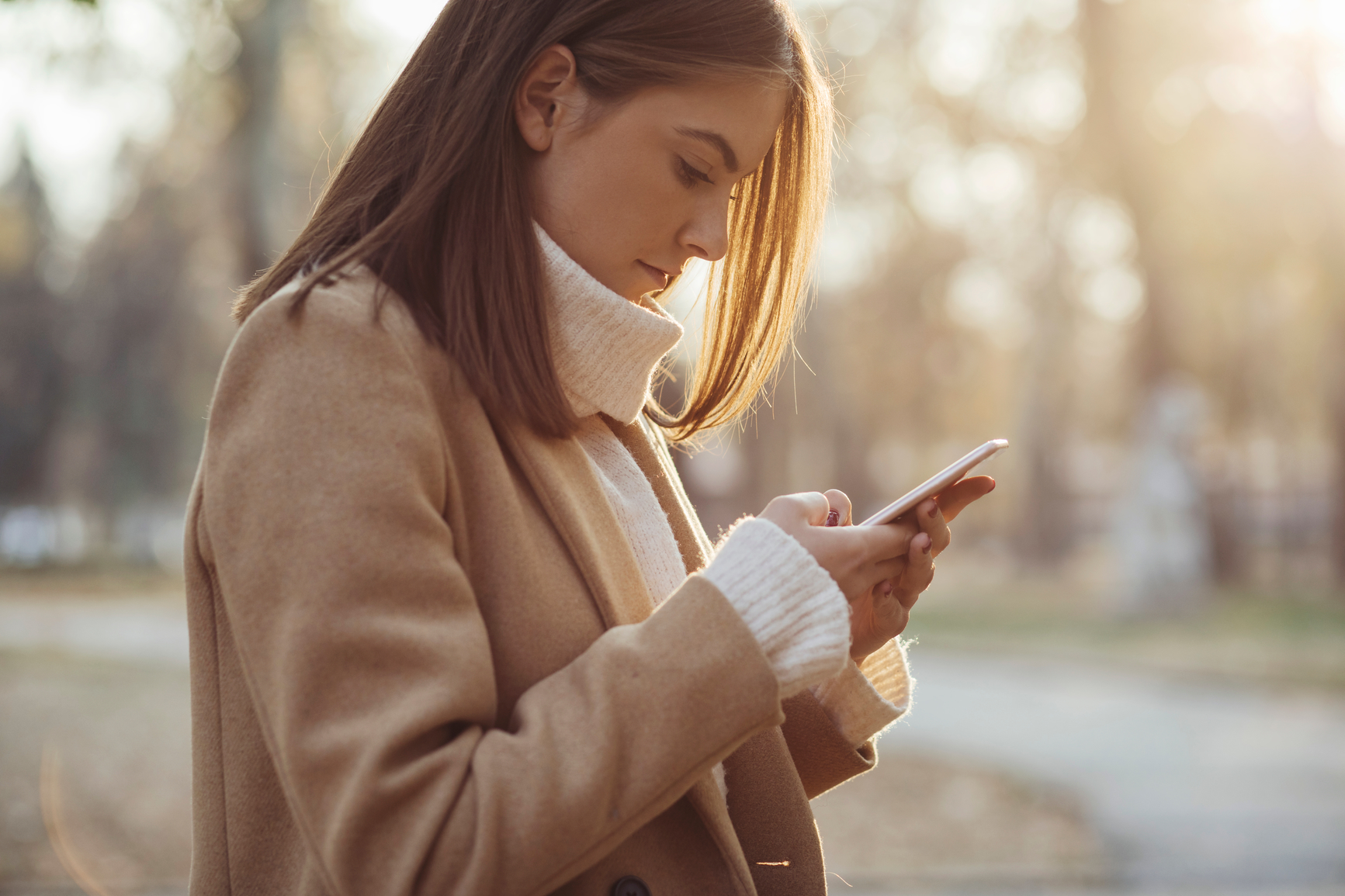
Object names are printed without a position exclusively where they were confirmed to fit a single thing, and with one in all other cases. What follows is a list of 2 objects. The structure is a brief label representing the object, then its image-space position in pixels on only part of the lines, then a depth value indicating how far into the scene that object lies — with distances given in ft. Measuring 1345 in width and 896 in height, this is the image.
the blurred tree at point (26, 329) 73.46
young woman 3.54
